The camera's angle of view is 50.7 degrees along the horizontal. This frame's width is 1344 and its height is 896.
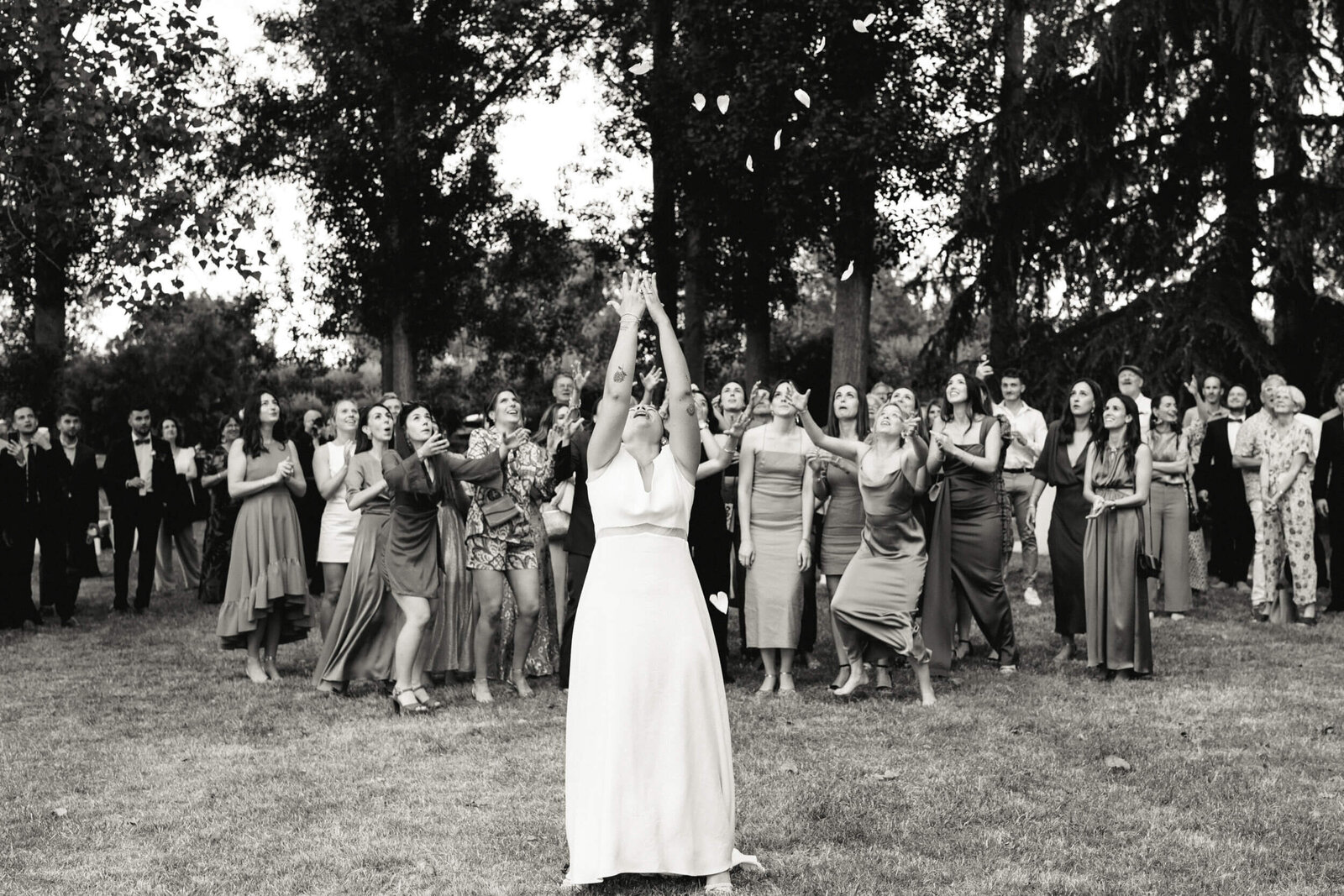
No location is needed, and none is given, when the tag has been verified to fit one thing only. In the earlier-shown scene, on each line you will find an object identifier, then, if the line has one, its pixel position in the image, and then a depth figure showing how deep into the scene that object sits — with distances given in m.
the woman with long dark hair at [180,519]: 15.68
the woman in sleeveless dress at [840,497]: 9.86
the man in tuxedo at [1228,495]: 14.08
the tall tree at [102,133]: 13.20
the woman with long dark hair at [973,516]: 10.10
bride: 5.32
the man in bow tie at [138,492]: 14.70
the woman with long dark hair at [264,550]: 10.13
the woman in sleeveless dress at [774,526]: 9.55
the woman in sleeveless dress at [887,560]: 8.95
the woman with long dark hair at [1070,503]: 10.48
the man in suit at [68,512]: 13.89
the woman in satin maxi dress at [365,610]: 9.70
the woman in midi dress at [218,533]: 14.16
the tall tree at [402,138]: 23.61
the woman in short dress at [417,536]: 9.02
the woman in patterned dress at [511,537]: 9.51
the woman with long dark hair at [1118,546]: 9.70
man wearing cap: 12.34
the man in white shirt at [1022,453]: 12.97
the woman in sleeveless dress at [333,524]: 10.62
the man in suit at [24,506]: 13.48
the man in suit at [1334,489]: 12.91
